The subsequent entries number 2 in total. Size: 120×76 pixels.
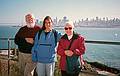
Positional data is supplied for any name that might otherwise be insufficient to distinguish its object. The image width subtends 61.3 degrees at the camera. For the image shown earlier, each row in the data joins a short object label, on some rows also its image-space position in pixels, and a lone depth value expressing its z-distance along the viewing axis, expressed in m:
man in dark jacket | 1.66
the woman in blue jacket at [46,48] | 1.55
